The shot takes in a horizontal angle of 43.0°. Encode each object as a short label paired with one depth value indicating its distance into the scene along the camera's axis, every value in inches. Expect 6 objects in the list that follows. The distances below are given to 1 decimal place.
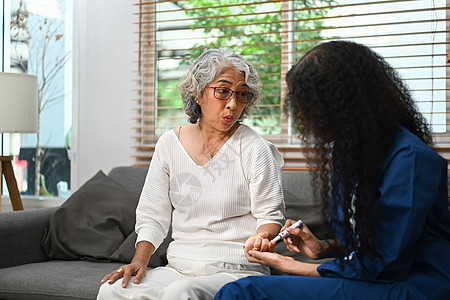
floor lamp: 125.3
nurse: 55.0
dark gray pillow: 111.0
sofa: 98.5
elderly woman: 81.8
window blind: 117.0
